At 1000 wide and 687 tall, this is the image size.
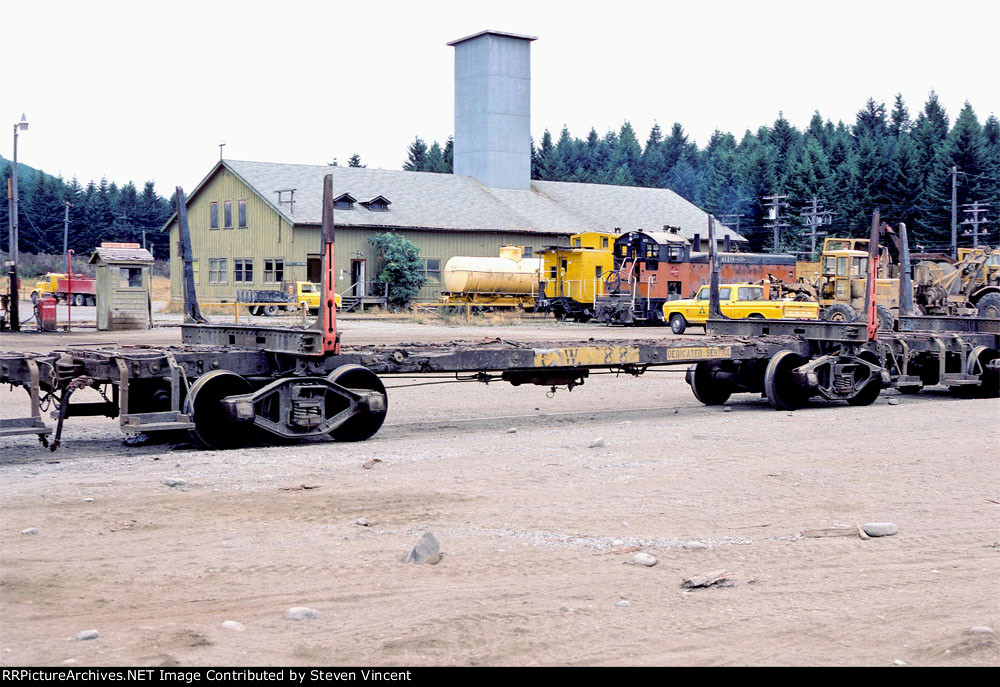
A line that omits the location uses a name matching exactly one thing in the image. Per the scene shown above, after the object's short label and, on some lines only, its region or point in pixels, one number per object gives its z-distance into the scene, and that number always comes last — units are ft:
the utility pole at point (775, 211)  235.36
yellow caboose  148.87
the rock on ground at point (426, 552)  22.75
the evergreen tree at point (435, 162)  367.45
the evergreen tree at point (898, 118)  415.23
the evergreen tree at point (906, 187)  253.85
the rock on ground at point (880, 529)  25.41
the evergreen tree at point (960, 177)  247.09
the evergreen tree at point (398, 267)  174.29
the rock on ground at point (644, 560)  22.57
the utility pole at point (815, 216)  226.79
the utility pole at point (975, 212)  211.90
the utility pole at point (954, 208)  192.65
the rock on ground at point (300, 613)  18.81
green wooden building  174.09
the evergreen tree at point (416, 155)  383.24
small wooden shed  114.42
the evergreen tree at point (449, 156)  363.41
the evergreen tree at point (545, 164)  370.53
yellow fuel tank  160.66
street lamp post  106.32
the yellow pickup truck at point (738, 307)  106.73
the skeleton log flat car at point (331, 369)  37.19
